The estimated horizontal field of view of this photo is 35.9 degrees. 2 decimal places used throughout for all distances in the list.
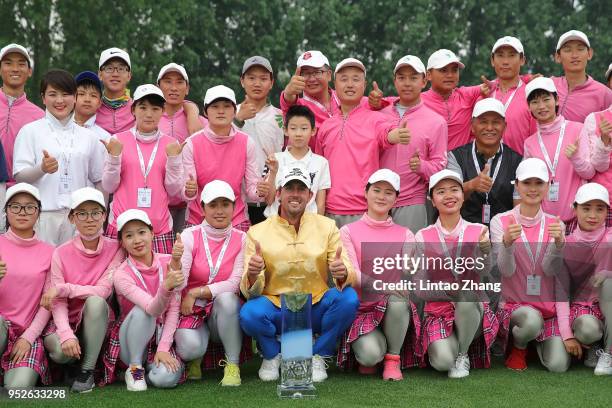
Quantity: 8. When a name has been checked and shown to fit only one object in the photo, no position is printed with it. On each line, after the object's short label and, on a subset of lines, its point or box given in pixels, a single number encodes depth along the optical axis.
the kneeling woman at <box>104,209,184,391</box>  7.29
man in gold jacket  7.49
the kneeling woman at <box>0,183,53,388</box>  7.20
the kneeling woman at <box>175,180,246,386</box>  7.55
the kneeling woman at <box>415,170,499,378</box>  7.71
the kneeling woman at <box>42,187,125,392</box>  7.27
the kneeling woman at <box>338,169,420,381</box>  7.67
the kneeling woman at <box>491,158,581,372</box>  7.87
